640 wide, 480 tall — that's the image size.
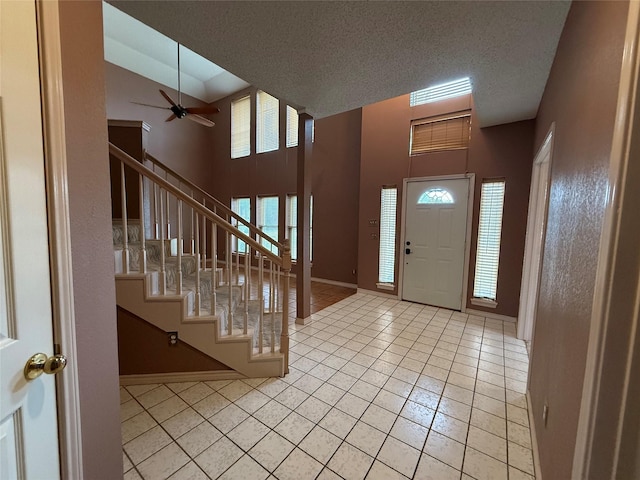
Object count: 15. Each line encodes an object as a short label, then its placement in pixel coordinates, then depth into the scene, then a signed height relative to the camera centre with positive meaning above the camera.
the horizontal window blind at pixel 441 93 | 3.66 +2.00
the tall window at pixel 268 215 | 6.56 +0.09
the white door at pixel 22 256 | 0.67 -0.13
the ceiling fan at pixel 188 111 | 3.66 +1.56
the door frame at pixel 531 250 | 2.77 -0.27
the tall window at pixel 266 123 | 6.37 +2.46
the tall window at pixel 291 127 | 6.06 +2.22
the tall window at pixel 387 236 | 4.54 -0.25
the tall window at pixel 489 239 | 3.60 -0.20
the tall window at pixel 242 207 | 7.13 +0.31
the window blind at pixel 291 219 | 6.26 +0.00
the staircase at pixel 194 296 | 1.94 -0.66
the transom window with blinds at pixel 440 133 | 3.76 +1.42
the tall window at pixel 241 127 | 6.89 +2.53
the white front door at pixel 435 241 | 3.89 -0.29
